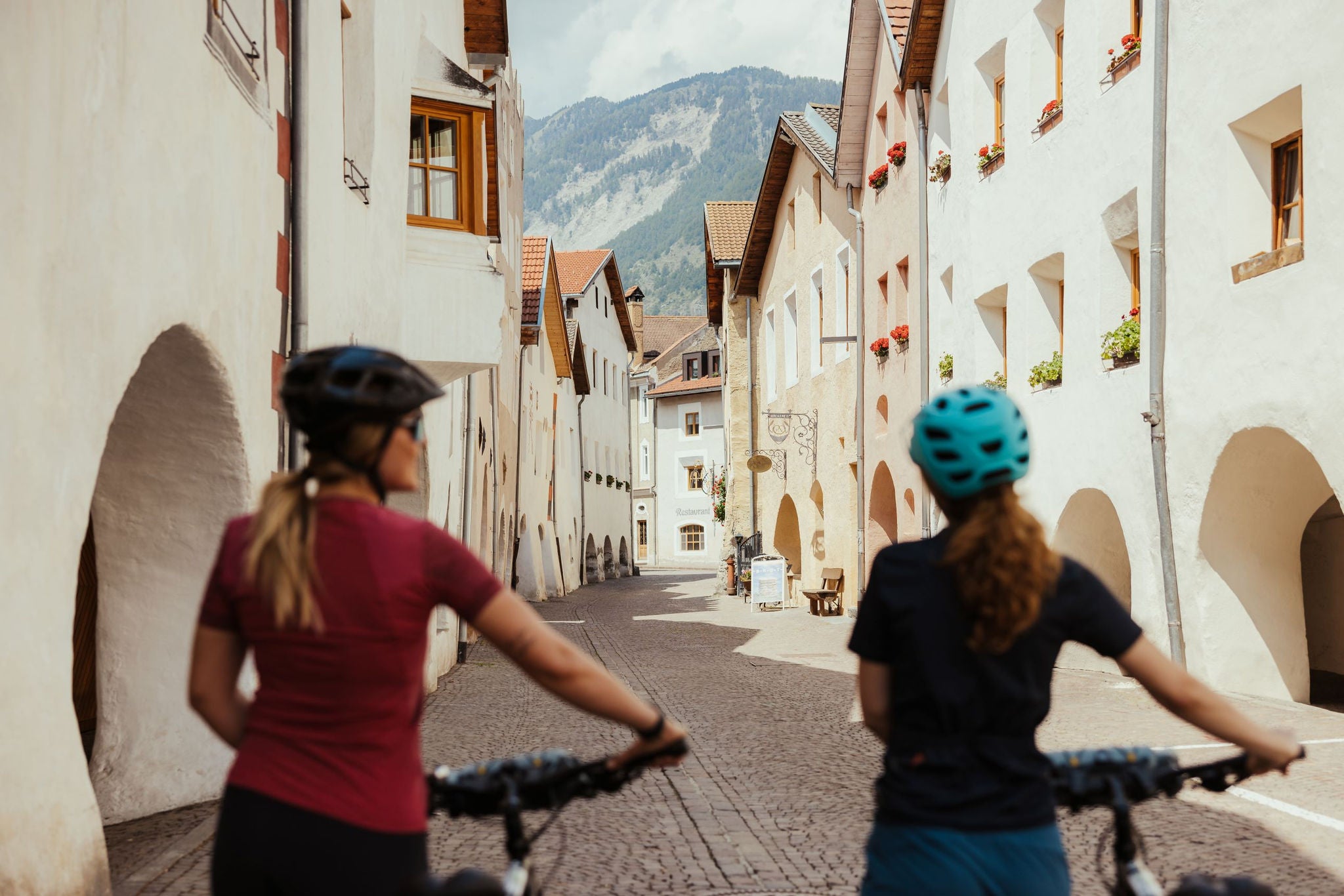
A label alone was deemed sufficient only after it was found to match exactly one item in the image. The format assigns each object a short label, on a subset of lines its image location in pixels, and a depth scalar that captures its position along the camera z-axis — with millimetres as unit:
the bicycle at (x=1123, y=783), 2596
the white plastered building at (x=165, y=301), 5137
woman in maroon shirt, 2270
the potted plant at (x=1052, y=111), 15602
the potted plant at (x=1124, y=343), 13617
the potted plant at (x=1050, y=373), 15734
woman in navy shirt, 2398
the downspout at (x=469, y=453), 19109
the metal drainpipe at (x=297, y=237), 9148
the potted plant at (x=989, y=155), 17531
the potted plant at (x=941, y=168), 19494
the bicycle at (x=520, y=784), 2549
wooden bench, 25125
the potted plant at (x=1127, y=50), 13594
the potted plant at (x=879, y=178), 23219
